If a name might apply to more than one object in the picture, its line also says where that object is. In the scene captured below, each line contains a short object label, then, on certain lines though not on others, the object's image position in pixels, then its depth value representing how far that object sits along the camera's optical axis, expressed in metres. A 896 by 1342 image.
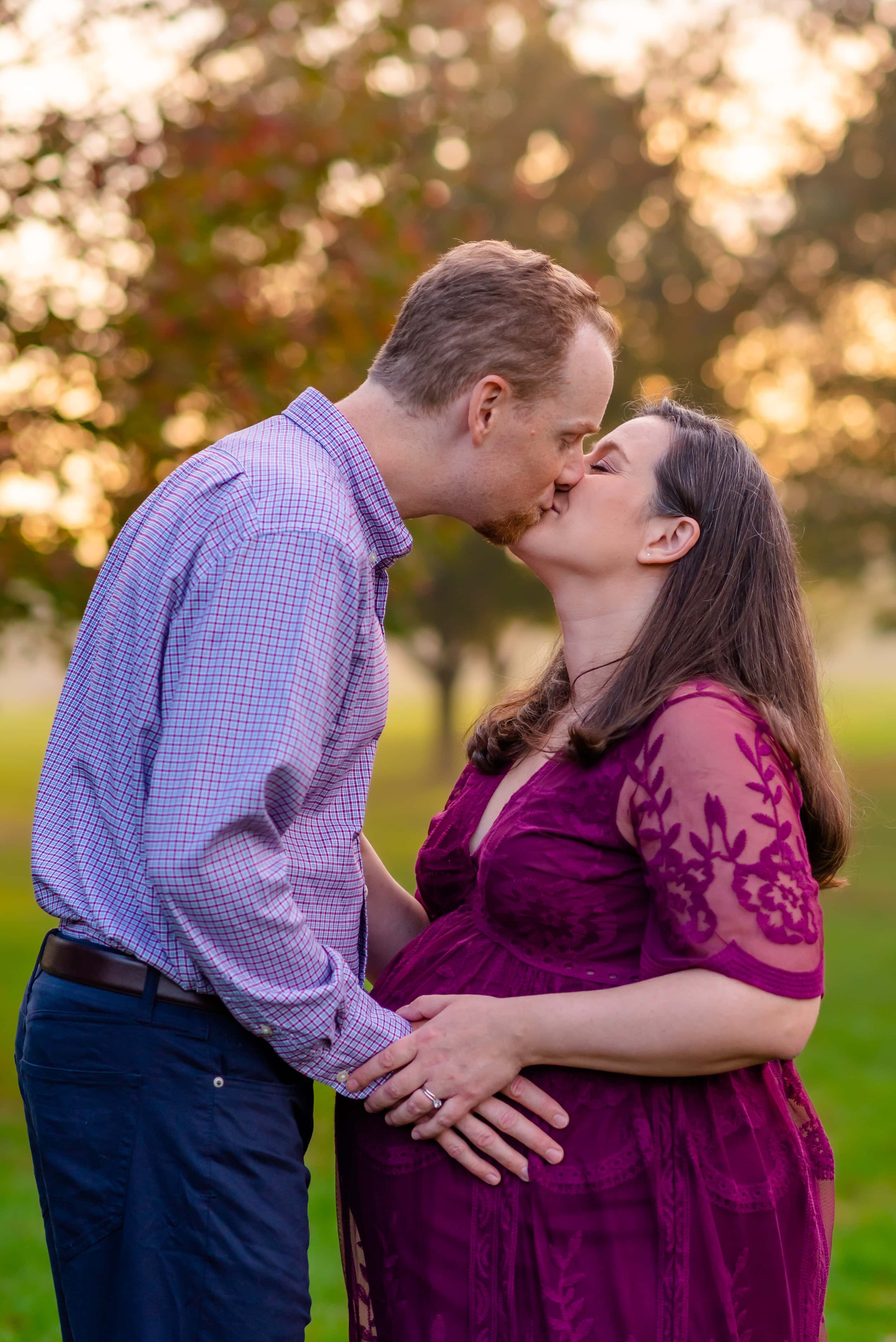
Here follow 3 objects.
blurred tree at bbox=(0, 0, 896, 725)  6.23
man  2.09
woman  2.26
